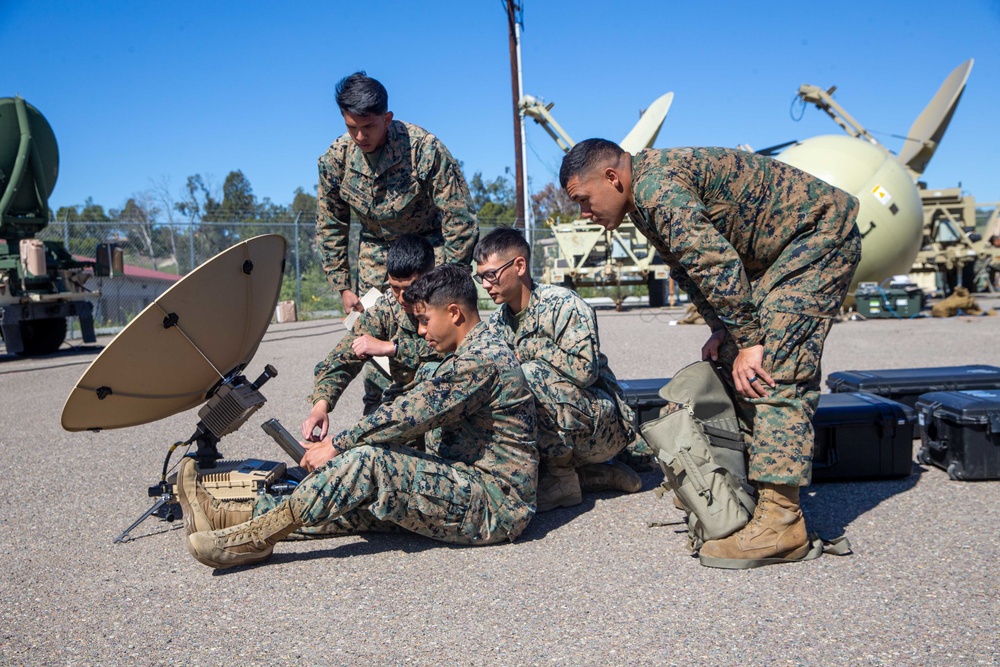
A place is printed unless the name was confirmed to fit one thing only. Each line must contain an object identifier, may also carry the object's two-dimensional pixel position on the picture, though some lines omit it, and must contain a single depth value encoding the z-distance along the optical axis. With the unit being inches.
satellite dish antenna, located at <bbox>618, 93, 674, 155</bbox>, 719.9
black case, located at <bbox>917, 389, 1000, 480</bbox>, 174.6
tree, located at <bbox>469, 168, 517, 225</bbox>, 1667.1
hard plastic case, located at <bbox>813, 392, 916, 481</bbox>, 179.3
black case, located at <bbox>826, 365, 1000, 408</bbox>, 212.5
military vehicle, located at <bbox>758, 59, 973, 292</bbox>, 582.9
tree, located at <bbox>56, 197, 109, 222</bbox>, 1192.9
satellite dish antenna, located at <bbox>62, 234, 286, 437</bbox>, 135.2
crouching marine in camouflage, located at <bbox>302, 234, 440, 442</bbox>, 172.1
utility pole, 994.1
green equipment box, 597.3
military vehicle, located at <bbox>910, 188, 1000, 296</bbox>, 719.7
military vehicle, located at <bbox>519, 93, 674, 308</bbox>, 791.7
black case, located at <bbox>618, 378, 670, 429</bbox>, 202.1
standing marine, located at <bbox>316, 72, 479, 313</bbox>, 200.8
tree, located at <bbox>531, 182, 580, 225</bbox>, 1800.0
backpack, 135.9
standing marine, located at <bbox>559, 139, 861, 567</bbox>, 130.9
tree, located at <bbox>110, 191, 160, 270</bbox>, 721.6
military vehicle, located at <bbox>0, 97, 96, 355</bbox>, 472.1
